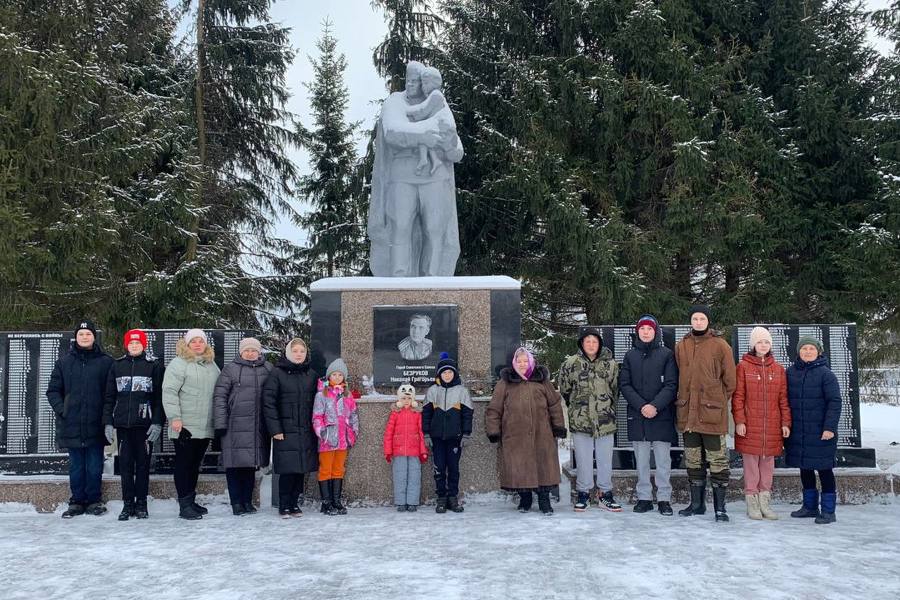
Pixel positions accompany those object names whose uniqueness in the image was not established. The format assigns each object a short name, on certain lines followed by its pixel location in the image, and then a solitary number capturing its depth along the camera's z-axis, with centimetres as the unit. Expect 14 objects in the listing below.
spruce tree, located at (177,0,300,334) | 1473
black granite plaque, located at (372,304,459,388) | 702
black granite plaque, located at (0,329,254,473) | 715
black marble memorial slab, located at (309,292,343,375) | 701
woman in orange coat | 607
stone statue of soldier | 768
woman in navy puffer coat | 598
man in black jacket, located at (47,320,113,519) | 639
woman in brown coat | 620
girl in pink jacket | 634
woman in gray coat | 625
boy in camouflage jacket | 640
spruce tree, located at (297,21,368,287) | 1623
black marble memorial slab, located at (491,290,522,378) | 708
